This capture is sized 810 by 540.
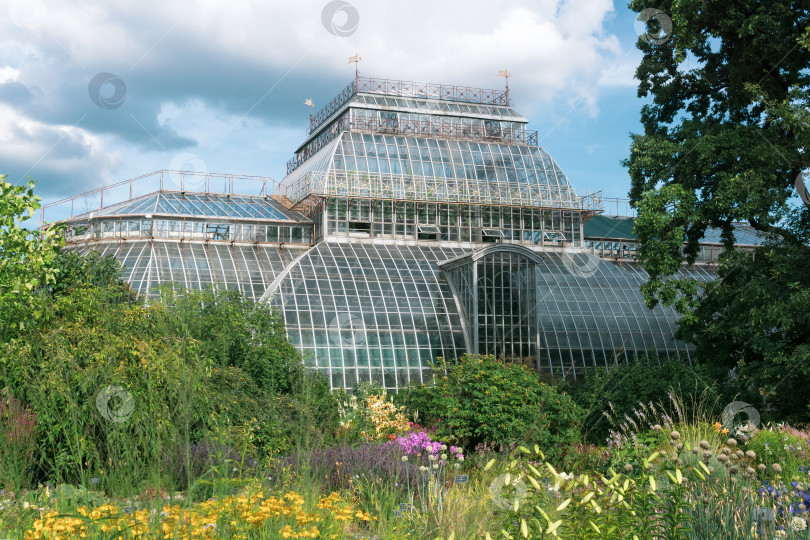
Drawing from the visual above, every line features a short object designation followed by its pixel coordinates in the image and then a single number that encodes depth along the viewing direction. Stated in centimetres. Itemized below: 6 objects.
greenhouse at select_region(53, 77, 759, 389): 2895
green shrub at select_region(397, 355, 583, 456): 1819
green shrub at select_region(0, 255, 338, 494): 844
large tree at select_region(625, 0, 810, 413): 1916
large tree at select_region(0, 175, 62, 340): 1315
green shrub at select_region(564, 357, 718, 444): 2209
